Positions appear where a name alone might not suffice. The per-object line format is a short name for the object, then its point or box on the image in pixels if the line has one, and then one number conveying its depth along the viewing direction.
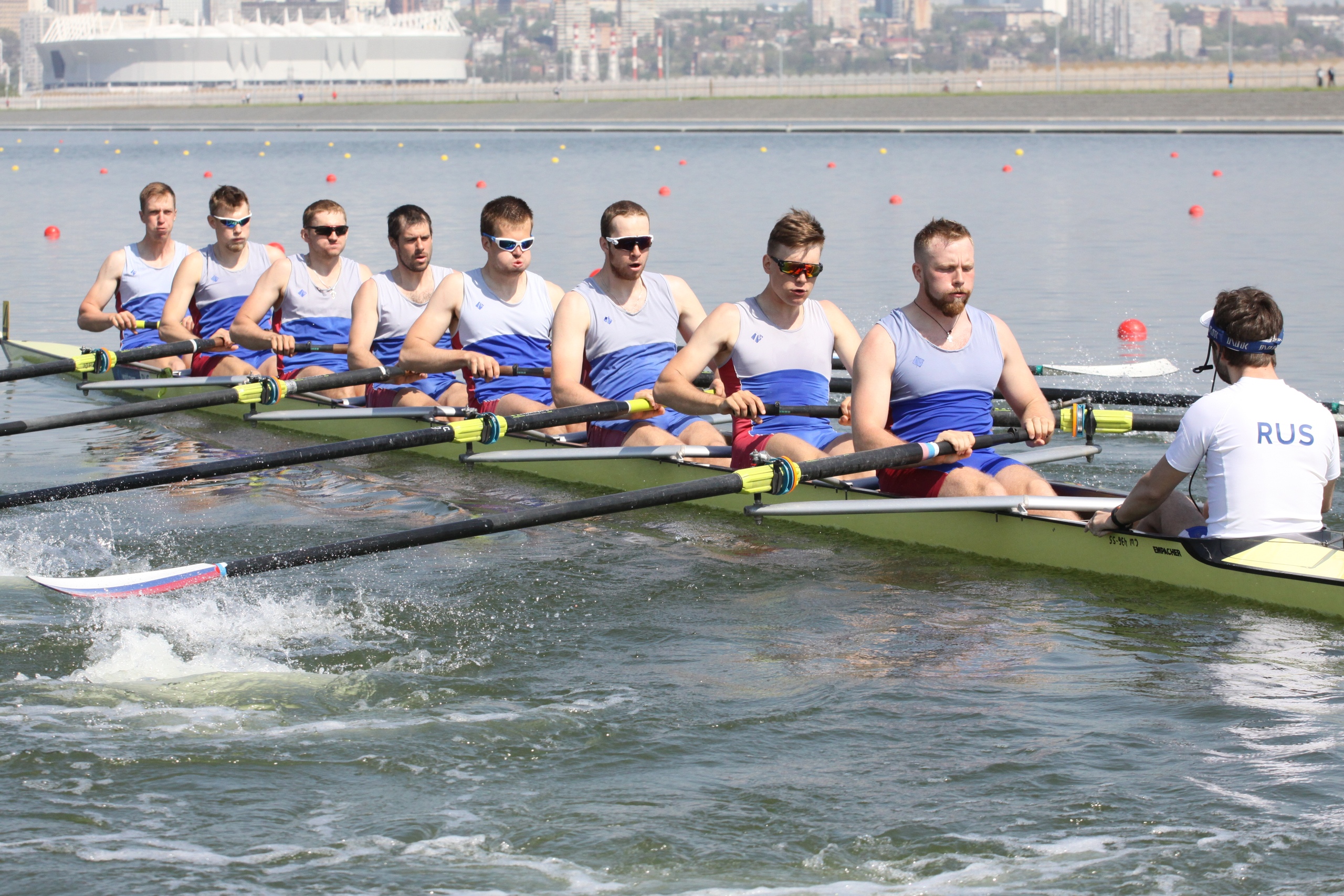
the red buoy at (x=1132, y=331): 26.28
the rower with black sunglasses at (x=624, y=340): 15.69
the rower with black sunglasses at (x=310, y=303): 19.86
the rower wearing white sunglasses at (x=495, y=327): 17.09
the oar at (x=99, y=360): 20.42
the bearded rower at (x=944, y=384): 12.59
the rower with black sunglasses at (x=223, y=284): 21.17
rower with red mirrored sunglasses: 13.76
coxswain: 10.42
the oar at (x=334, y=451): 13.85
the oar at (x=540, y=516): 11.21
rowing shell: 11.09
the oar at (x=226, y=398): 16.39
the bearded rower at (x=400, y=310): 18.48
